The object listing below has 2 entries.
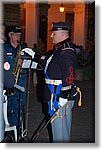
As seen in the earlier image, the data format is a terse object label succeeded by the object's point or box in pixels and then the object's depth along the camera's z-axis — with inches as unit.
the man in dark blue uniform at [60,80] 142.8
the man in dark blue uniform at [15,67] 159.9
